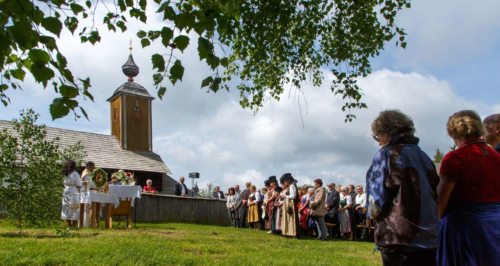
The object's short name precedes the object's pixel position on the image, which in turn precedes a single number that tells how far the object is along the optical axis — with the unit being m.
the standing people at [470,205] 3.55
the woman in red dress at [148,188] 21.31
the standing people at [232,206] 20.62
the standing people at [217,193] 25.84
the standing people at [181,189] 23.48
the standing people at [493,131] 4.33
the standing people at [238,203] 20.53
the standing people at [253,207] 18.41
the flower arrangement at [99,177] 12.23
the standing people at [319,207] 13.78
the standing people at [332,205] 15.38
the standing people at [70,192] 11.79
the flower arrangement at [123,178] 13.98
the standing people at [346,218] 15.73
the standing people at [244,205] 20.06
